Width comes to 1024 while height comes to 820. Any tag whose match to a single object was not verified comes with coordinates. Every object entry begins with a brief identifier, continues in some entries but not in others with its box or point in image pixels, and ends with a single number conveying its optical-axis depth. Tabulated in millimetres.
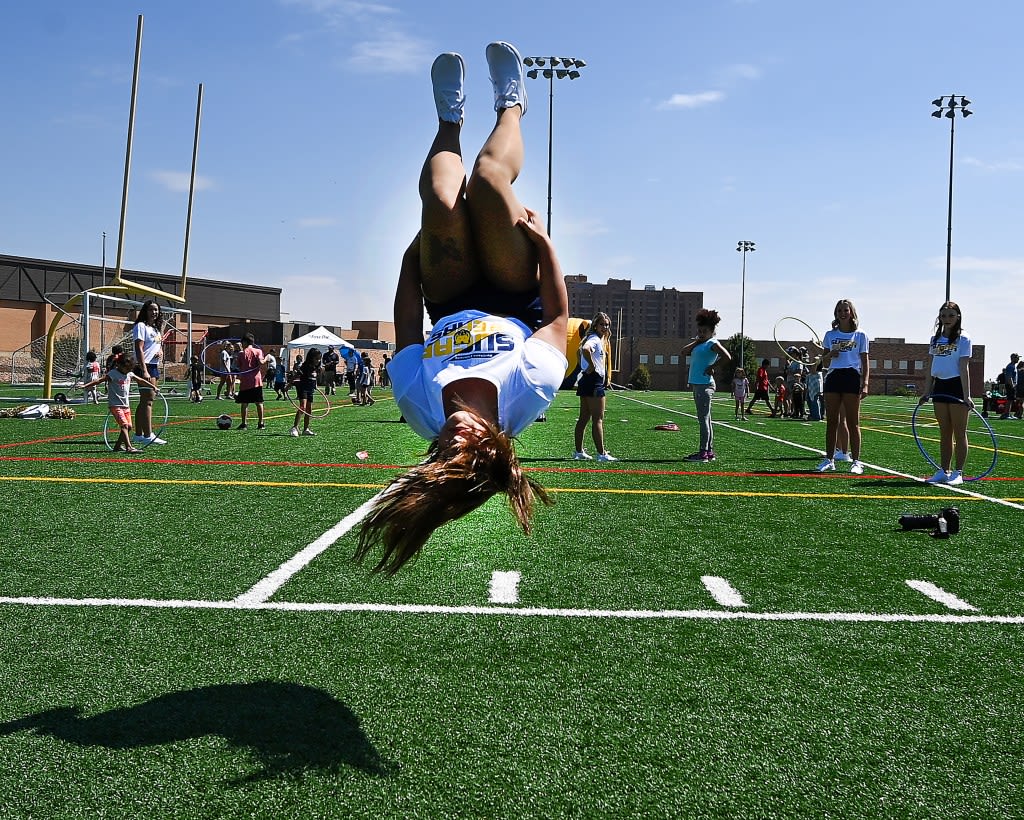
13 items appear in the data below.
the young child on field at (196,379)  28531
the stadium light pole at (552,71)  31859
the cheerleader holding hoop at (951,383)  10367
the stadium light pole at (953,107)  51281
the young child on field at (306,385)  16375
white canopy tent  29781
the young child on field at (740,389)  26473
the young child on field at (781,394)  27625
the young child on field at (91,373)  22769
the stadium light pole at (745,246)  84875
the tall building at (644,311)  105375
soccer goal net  25484
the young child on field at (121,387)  12683
